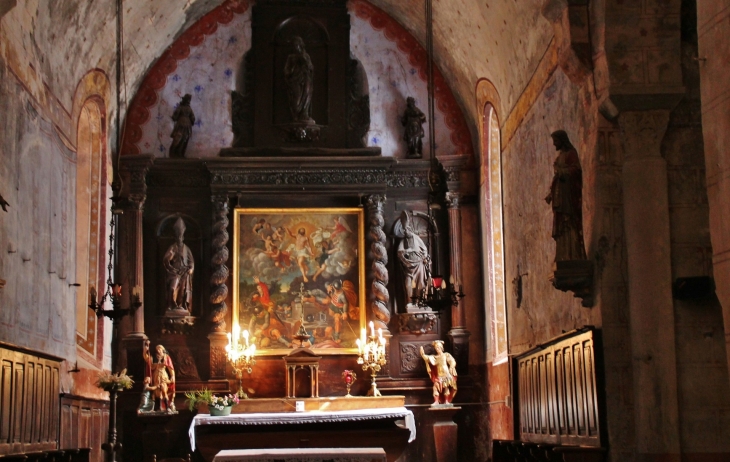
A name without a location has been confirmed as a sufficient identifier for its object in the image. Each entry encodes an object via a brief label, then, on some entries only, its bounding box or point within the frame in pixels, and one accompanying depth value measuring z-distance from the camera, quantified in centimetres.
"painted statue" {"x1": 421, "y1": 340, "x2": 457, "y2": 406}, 1711
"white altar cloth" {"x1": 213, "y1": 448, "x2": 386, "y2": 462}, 1213
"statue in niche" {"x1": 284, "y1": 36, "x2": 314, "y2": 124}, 1856
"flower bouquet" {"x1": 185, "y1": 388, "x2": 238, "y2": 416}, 1591
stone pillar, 1050
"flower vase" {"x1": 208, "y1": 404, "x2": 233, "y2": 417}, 1588
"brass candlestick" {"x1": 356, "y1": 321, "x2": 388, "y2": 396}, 1722
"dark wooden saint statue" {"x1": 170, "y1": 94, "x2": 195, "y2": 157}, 1839
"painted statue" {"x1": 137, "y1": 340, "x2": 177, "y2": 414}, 1664
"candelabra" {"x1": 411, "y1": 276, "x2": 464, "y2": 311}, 1420
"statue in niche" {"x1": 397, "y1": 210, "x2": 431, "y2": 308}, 1784
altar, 1556
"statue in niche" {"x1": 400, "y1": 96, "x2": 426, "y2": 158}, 1872
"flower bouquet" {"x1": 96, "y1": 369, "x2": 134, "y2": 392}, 1258
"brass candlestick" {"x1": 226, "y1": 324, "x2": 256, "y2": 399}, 1720
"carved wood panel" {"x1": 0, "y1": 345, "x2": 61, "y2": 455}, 1171
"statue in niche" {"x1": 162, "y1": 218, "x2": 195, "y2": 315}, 1755
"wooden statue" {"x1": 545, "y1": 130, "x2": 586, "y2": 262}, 1148
